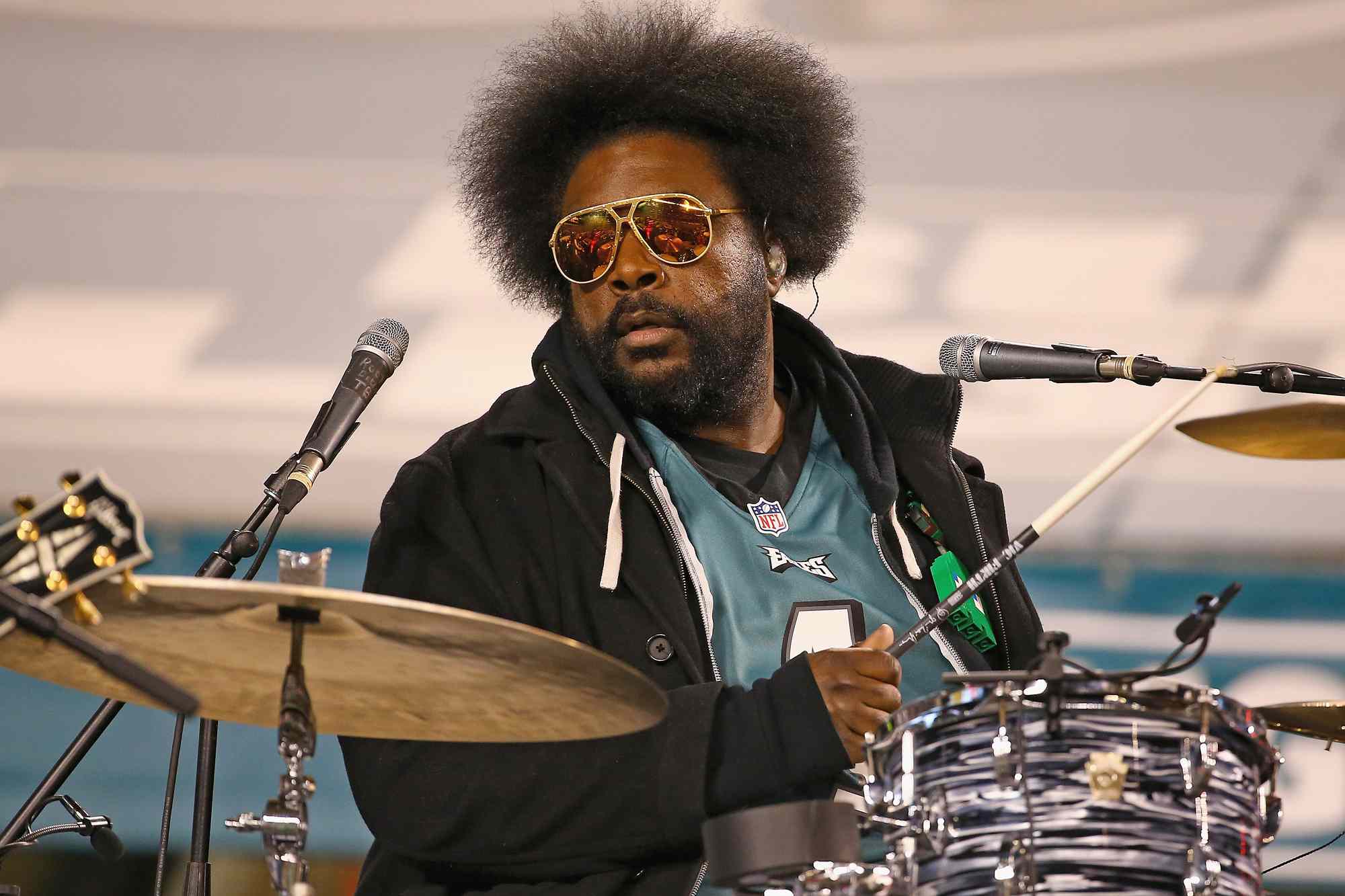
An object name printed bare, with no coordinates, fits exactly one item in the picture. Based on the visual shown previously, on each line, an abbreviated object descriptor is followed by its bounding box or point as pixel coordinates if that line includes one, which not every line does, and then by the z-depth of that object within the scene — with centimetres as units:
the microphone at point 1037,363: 492
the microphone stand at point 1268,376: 491
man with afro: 453
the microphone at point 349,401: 456
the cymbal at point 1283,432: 505
